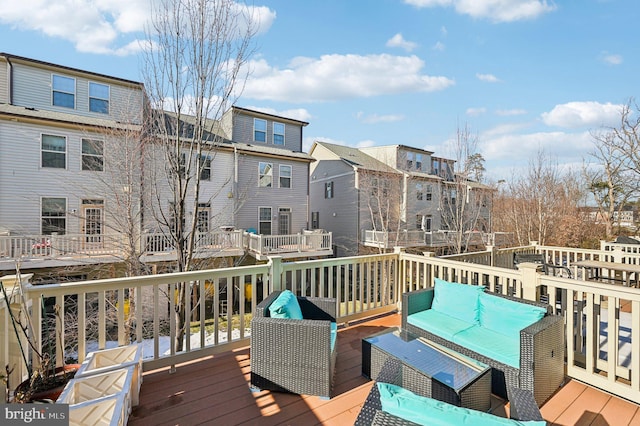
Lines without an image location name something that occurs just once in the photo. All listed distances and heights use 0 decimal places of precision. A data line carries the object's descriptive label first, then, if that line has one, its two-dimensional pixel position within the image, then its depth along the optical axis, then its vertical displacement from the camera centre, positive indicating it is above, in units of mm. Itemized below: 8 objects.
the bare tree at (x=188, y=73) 4289 +2182
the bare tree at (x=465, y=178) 11047 +1458
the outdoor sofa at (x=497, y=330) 2389 -1198
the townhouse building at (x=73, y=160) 8602 +1738
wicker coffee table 2018 -1225
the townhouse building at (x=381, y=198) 15953 +904
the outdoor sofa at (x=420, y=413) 1044 -760
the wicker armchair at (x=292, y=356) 2490 -1265
